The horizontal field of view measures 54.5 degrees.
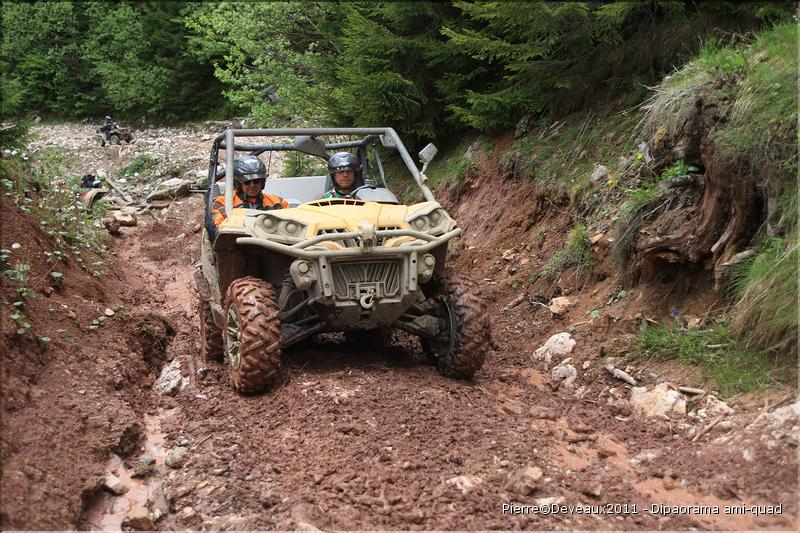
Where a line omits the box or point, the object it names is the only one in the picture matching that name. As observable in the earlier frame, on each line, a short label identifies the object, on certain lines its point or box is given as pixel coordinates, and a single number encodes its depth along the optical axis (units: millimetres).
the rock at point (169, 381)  6601
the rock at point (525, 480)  4211
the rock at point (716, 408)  4777
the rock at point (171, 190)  18172
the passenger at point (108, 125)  28844
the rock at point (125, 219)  15133
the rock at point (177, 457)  4953
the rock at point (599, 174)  8273
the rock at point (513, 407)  5570
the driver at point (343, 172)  7137
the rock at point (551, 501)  4105
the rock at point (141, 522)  4164
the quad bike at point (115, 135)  28781
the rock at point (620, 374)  5730
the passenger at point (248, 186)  6883
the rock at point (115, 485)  4590
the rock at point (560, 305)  7316
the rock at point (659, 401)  5133
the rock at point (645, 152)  7091
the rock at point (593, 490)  4152
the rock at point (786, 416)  4234
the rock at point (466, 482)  4266
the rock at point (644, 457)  4629
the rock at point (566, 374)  6215
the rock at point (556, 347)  6668
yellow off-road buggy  5719
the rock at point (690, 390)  5121
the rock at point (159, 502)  4350
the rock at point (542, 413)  5445
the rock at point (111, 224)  14148
